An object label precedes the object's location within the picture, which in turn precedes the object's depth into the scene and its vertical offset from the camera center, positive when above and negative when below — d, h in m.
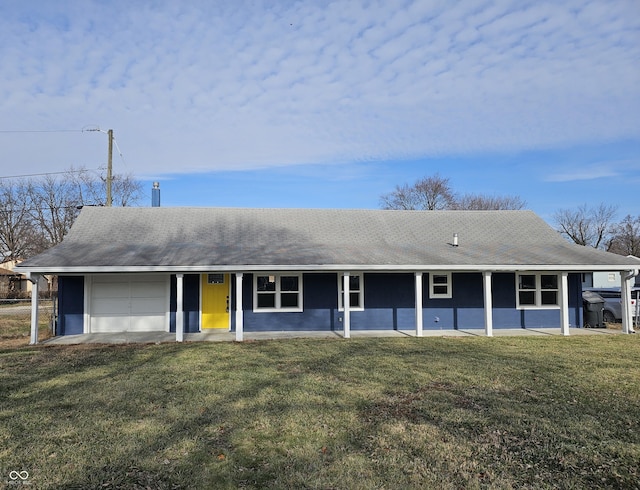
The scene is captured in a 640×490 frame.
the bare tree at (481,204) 52.61 +6.28
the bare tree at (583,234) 56.59 +3.02
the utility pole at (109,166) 21.59 +4.55
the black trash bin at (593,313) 15.99 -1.83
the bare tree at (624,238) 55.22 +2.42
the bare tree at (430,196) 49.06 +6.71
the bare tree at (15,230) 46.34 +3.19
